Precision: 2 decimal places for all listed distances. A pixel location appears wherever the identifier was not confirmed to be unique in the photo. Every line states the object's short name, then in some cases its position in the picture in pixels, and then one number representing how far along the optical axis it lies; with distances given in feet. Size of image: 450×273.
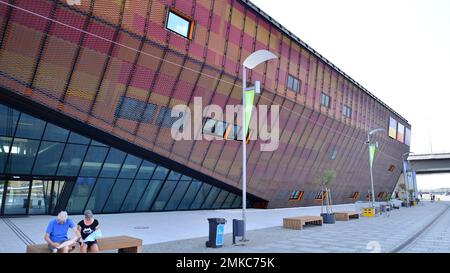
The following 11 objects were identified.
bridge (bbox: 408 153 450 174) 248.32
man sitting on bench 26.53
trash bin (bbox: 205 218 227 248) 37.83
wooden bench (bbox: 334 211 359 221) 73.61
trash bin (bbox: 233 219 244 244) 41.29
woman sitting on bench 27.32
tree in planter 81.46
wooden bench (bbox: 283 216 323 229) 55.16
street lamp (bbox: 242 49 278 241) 43.88
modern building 54.44
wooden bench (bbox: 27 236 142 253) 26.14
